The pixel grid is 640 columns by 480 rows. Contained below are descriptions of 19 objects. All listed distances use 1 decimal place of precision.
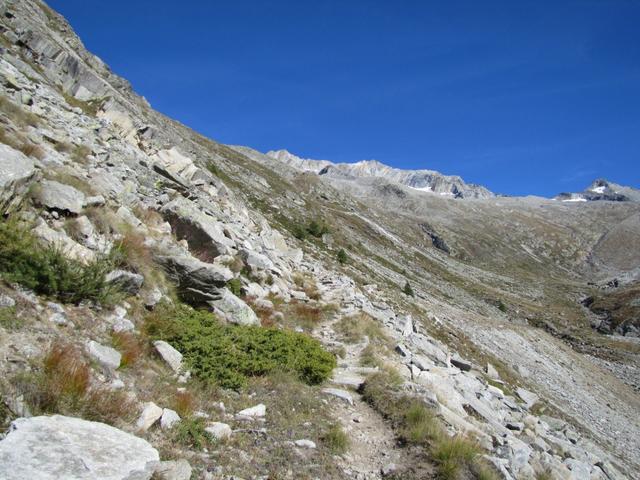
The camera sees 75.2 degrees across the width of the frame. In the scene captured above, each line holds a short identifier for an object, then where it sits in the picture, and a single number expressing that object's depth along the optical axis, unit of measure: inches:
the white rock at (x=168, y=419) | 252.8
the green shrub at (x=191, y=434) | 250.8
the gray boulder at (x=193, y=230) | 628.1
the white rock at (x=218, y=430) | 269.6
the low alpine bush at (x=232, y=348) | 361.1
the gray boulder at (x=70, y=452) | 161.8
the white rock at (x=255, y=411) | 317.4
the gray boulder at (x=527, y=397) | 930.7
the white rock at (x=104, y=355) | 274.7
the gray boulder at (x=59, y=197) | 386.6
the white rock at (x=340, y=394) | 396.1
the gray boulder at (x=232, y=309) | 485.1
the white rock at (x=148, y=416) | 239.6
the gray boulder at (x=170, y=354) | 337.1
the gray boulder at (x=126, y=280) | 366.6
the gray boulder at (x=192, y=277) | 472.1
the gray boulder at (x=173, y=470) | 203.3
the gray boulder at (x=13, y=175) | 335.9
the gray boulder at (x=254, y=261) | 684.2
